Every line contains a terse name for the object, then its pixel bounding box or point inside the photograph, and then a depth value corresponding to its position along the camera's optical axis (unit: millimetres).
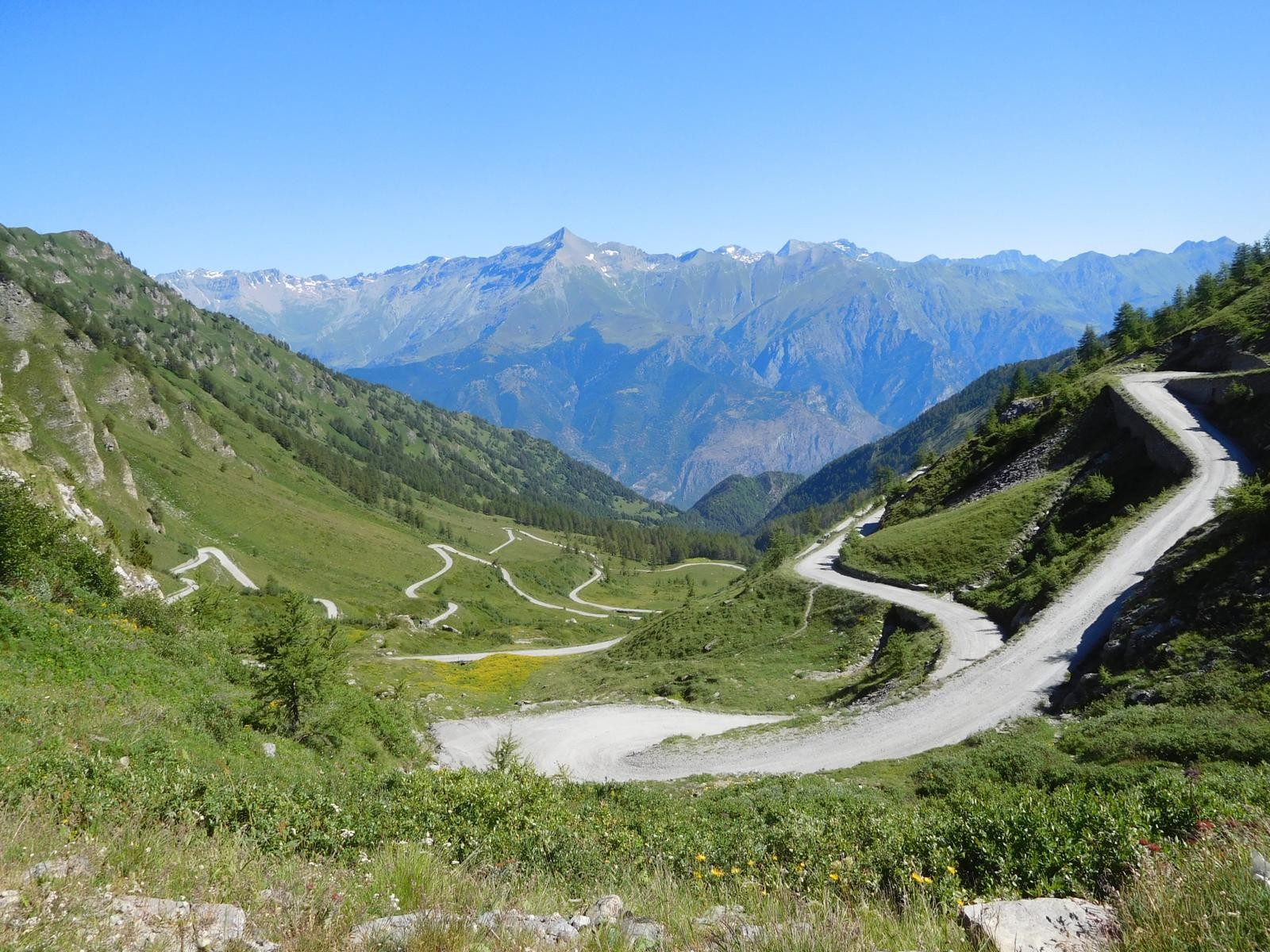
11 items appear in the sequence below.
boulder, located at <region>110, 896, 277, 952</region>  5465
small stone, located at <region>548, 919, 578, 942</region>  6336
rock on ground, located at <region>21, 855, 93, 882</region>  5992
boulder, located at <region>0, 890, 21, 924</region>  5197
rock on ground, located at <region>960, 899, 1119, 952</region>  5777
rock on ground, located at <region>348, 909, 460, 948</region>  5814
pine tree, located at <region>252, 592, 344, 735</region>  21281
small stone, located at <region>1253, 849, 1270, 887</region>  5381
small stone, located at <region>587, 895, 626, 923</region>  7012
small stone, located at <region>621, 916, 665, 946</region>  6250
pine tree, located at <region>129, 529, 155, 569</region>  47688
